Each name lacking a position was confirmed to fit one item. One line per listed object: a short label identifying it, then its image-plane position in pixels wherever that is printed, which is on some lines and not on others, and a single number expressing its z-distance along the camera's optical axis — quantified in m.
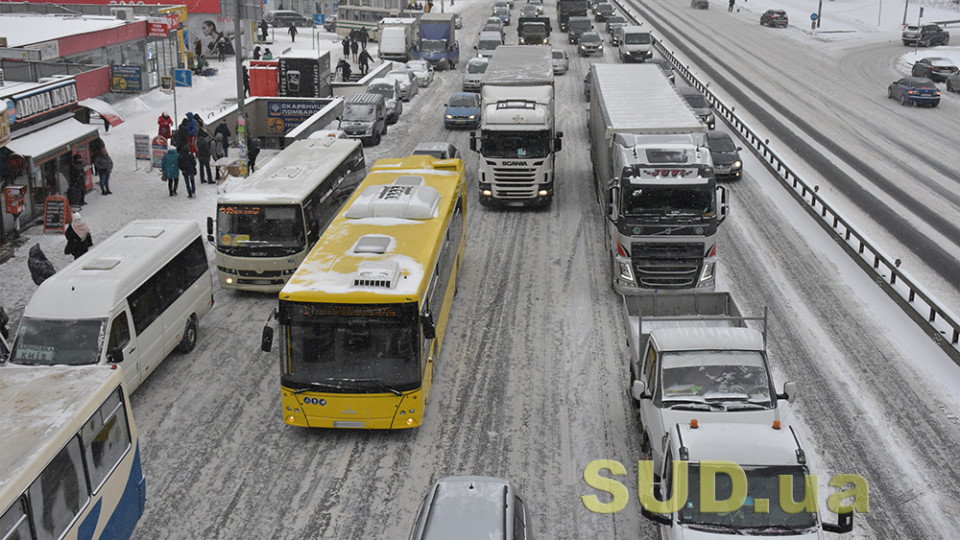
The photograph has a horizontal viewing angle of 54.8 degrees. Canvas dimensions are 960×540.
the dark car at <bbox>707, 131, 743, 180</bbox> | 30.25
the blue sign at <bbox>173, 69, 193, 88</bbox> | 33.69
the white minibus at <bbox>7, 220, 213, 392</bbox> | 14.49
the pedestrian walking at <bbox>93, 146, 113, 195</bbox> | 27.27
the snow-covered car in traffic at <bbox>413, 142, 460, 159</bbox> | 28.69
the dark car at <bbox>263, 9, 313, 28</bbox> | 75.75
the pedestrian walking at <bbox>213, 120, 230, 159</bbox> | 31.56
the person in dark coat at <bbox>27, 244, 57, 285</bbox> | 19.00
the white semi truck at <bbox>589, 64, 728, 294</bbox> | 19.53
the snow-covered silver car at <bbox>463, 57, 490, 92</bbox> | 46.72
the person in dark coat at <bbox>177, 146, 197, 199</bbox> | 26.95
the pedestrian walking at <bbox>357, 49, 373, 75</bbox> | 52.98
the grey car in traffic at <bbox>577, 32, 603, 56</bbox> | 58.12
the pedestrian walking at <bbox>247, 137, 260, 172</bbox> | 28.91
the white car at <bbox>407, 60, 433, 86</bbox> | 49.19
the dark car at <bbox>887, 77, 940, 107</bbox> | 45.56
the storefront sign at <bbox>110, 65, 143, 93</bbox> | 39.19
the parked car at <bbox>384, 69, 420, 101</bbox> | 44.72
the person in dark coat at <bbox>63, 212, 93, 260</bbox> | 20.60
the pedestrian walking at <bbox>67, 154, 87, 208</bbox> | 26.23
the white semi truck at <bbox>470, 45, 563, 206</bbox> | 26.20
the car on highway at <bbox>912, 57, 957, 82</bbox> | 52.59
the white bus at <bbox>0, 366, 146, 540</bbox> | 8.91
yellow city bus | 13.55
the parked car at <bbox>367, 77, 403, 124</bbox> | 39.44
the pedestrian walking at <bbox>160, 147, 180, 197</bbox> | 27.06
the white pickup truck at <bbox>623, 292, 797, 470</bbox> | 12.46
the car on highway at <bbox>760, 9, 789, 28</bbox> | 78.81
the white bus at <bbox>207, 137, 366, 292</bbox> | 20.05
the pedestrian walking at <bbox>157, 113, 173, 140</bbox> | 30.42
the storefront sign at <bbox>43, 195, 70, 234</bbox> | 23.94
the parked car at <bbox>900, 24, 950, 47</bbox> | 67.56
